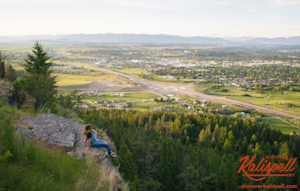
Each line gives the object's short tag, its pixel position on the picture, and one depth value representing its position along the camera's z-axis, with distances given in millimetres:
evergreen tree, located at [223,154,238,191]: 23719
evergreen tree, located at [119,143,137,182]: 20584
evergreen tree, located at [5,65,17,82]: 22078
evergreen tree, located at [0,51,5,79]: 20105
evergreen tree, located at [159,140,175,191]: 25469
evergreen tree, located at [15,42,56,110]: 17562
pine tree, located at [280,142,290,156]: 37100
